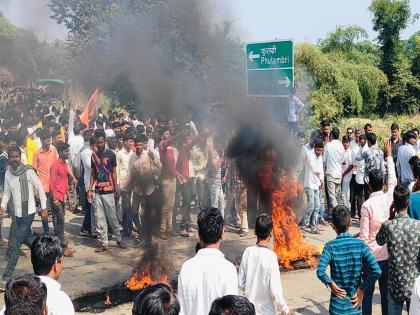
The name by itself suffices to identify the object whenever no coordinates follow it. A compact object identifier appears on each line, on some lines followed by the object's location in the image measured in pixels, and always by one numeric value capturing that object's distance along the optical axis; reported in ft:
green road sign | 27.27
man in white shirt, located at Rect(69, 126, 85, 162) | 34.76
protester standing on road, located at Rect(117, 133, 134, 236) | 30.30
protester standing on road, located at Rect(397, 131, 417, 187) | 30.25
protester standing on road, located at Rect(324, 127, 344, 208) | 33.42
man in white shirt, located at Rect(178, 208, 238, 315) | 11.20
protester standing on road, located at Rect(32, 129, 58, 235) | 28.81
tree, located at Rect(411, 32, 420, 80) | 100.27
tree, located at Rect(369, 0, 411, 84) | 98.37
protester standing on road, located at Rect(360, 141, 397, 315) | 16.79
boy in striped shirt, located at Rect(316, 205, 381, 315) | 13.76
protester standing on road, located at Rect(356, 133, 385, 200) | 33.76
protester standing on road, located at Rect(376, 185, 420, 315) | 14.80
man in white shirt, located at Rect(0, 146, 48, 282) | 22.70
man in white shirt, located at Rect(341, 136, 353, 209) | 34.78
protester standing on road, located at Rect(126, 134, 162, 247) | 28.96
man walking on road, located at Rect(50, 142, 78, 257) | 27.13
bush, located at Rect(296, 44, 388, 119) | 69.56
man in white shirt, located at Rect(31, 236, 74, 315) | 11.37
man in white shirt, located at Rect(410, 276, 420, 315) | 10.84
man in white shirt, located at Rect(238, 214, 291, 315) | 13.15
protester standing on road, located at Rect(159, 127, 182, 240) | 30.15
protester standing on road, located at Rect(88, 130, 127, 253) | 27.61
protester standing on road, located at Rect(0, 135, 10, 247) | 28.81
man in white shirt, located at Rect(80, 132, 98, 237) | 30.99
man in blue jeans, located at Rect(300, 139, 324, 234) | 31.58
